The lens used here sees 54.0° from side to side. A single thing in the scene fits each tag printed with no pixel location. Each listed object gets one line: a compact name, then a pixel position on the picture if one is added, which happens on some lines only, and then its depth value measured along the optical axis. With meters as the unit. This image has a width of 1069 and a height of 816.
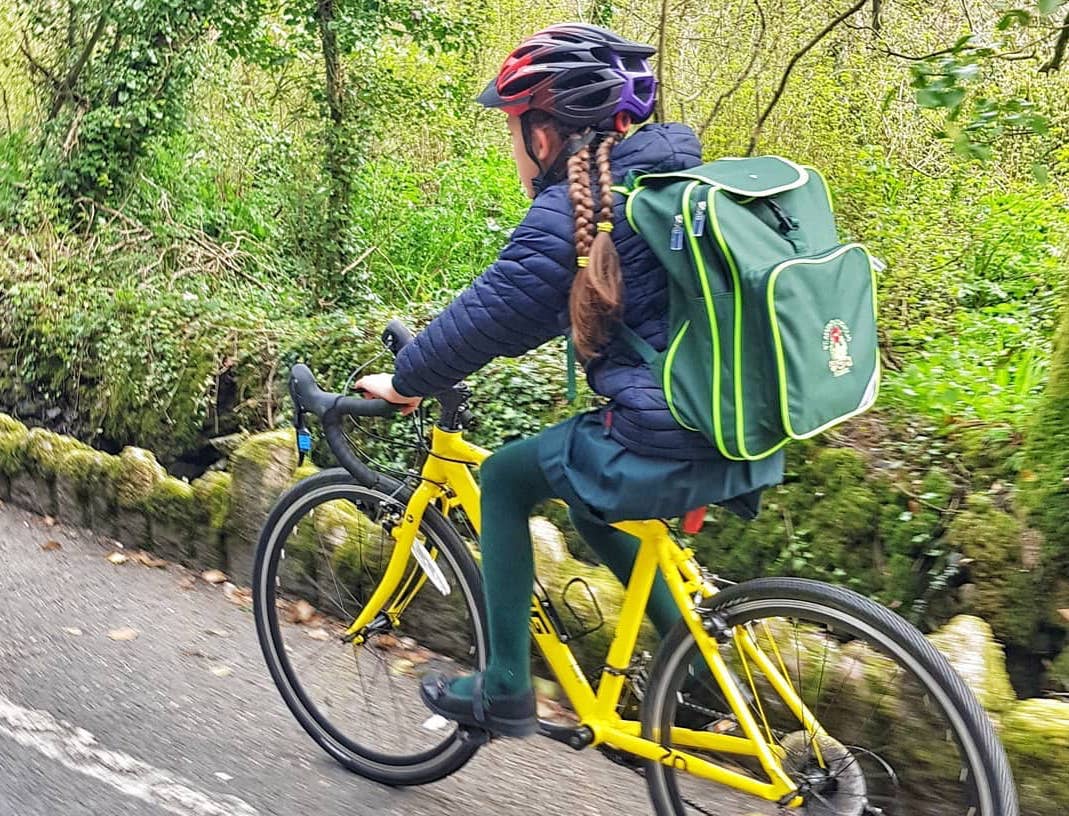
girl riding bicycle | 2.40
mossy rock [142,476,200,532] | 5.20
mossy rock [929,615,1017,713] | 2.93
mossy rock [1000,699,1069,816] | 2.71
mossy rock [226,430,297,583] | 4.90
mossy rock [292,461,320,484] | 4.83
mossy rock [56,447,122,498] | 5.59
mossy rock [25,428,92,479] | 5.91
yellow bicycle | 2.44
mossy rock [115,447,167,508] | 5.42
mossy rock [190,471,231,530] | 5.04
